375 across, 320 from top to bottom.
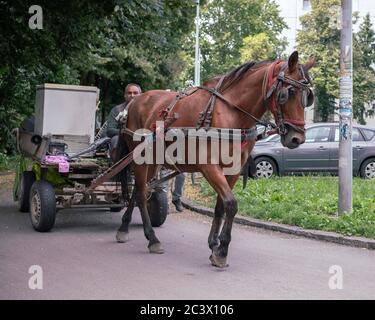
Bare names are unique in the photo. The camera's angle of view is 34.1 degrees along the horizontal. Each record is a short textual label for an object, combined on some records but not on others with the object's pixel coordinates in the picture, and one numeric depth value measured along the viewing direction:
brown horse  6.20
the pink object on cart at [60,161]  8.62
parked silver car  16.14
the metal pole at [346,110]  9.30
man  8.76
